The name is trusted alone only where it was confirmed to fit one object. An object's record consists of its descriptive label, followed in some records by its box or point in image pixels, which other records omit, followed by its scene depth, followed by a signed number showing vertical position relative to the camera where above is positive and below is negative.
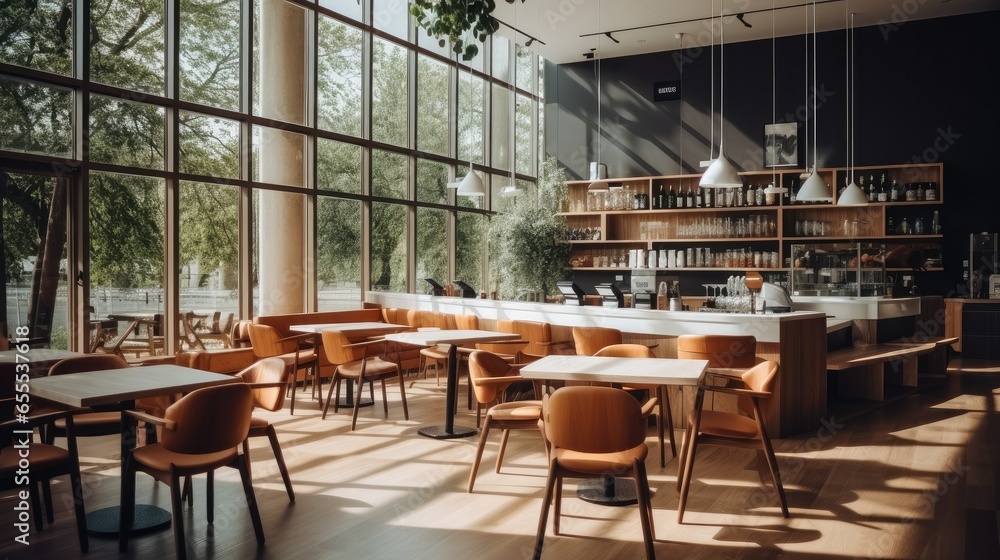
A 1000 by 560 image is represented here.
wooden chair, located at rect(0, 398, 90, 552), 3.41 -0.92
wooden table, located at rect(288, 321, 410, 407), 6.71 -0.52
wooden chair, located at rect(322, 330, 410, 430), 6.36 -0.84
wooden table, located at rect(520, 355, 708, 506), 3.94 -0.56
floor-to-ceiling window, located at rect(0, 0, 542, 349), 6.32 +1.35
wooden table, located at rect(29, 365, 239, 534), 3.43 -0.57
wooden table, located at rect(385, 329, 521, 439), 5.90 -0.69
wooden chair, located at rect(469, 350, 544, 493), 4.36 -0.85
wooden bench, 7.18 -0.95
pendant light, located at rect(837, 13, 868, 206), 10.64 +2.64
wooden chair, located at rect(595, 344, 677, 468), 4.93 -0.55
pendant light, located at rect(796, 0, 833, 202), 8.05 +0.98
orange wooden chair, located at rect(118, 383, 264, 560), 3.31 -0.80
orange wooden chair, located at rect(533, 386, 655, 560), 3.21 -0.73
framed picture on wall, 10.98 +2.04
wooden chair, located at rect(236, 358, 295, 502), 4.04 -0.69
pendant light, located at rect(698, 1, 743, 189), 6.59 +0.94
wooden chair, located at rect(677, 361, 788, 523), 4.03 -0.91
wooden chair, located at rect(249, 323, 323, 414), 7.11 -0.73
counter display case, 7.91 +0.06
